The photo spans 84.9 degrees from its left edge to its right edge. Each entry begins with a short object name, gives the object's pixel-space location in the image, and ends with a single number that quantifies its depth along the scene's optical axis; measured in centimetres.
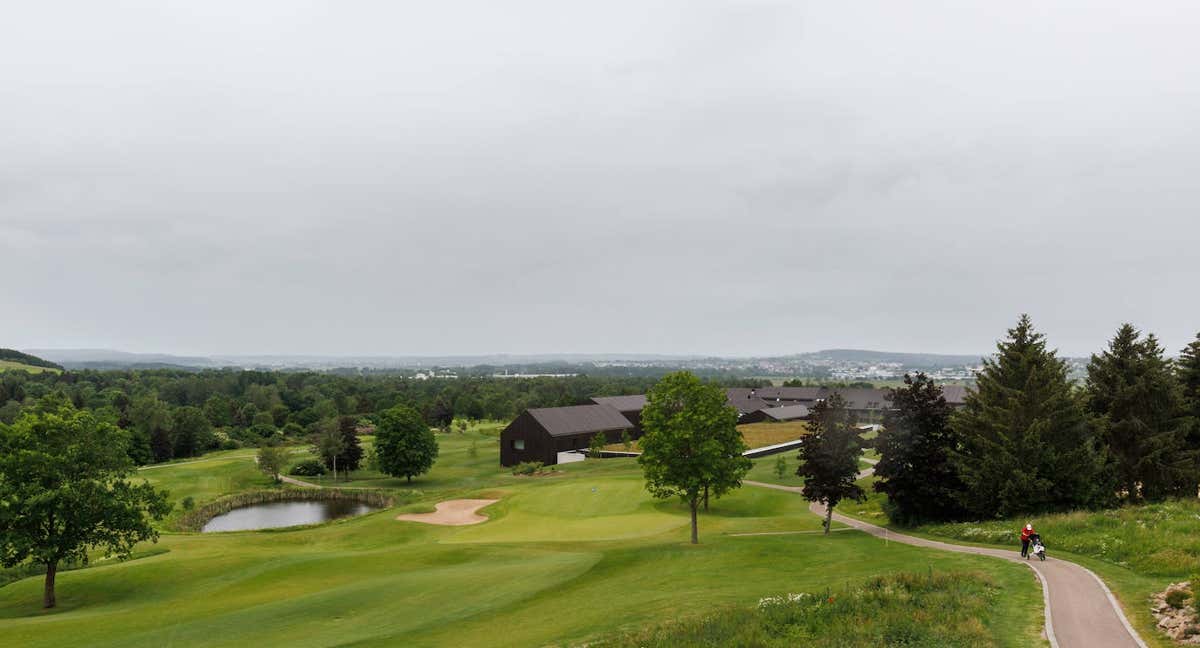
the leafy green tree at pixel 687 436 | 3634
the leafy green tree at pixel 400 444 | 7400
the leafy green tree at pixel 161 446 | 10050
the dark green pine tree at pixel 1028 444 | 3334
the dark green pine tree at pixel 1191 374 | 4028
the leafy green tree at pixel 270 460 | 7531
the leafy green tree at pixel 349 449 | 8050
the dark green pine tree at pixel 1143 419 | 3669
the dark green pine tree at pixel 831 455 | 3478
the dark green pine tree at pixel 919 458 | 3578
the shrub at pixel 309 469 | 8456
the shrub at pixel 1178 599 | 1677
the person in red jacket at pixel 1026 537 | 2533
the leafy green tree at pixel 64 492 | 2867
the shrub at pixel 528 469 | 7662
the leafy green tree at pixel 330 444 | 7888
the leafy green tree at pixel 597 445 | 8349
